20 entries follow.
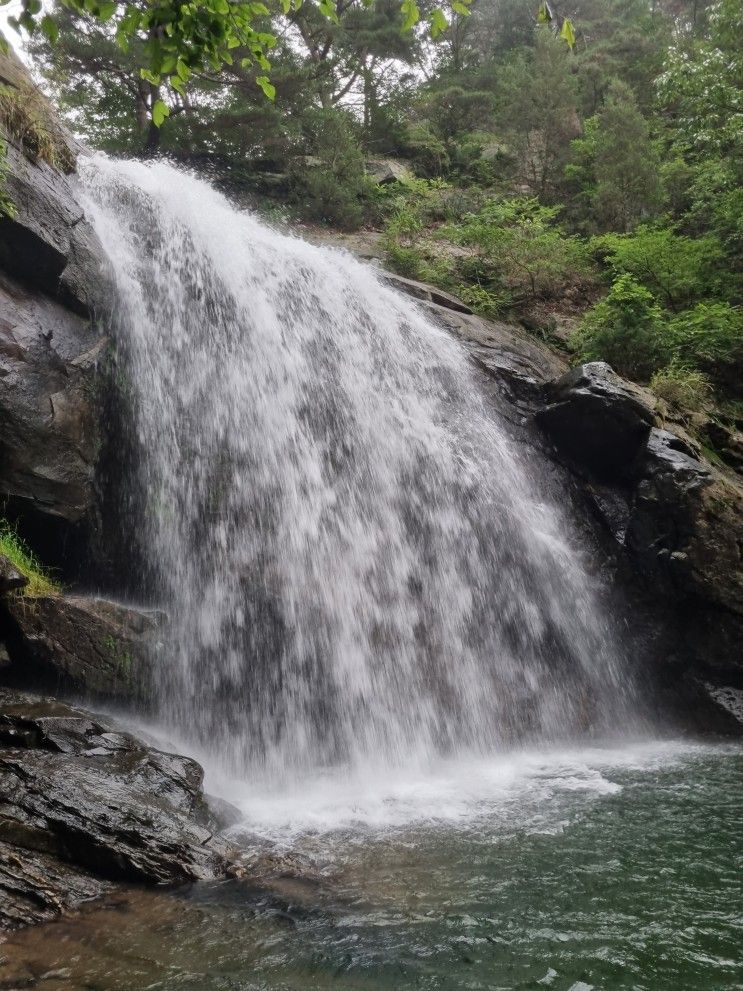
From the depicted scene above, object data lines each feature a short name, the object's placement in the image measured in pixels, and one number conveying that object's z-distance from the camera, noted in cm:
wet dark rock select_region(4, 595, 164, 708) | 575
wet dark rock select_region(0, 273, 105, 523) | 640
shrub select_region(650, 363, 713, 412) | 1147
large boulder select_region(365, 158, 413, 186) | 1956
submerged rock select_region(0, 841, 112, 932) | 349
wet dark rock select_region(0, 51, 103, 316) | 719
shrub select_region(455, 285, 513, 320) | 1441
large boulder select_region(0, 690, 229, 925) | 393
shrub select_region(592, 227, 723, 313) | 1385
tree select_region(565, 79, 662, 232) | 1709
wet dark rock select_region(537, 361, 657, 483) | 1025
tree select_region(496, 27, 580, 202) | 2020
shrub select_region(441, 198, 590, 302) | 1520
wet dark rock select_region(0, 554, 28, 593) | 556
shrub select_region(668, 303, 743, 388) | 1240
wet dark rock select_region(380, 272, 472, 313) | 1346
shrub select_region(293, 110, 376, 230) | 1694
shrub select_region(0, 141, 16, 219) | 695
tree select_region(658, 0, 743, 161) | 1297
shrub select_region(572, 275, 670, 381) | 1234
